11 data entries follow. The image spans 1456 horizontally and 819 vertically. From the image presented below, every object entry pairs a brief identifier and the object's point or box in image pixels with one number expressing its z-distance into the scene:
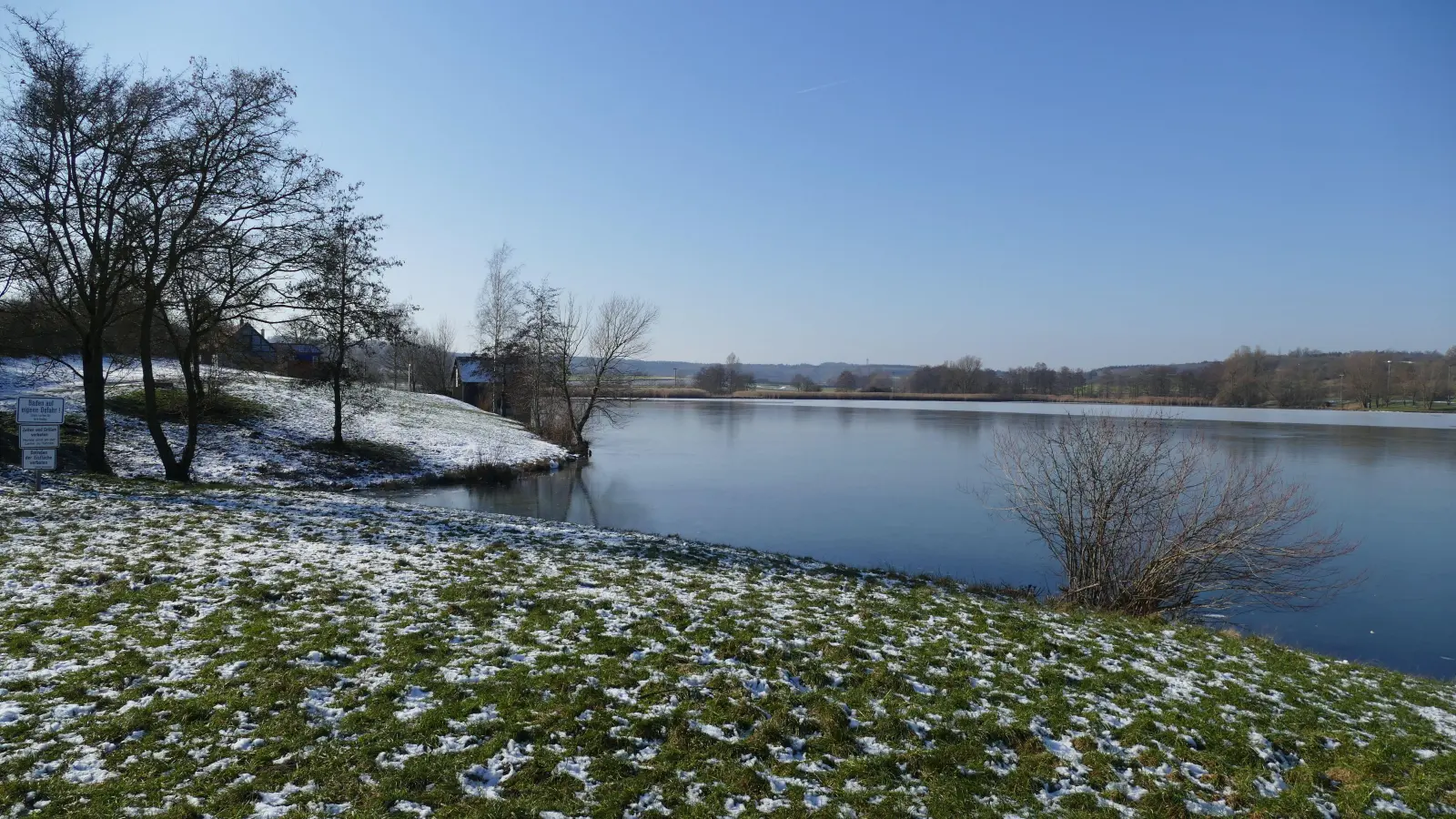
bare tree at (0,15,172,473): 12.62
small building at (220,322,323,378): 19.22
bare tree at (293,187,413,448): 17.75
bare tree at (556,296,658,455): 36.50
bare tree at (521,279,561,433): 37.22
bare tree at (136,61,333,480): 13.66
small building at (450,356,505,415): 52.09
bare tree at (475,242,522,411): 42.88
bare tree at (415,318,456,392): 64.31
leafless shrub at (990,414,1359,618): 11.59
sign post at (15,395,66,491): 11.37
